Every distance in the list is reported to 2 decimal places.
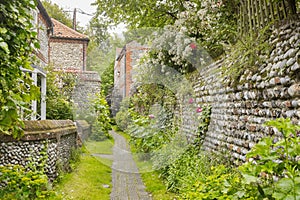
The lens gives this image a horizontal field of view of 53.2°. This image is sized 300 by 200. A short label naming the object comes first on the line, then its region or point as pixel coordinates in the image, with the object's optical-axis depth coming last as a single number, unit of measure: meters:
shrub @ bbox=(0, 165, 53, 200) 3.34
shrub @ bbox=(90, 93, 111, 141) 7.63
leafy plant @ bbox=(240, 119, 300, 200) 1.81
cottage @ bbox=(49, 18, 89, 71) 16.83
